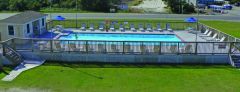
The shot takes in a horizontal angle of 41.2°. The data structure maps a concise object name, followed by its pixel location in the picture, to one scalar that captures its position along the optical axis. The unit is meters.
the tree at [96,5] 64.19
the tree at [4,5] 64.01
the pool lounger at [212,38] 32.09
